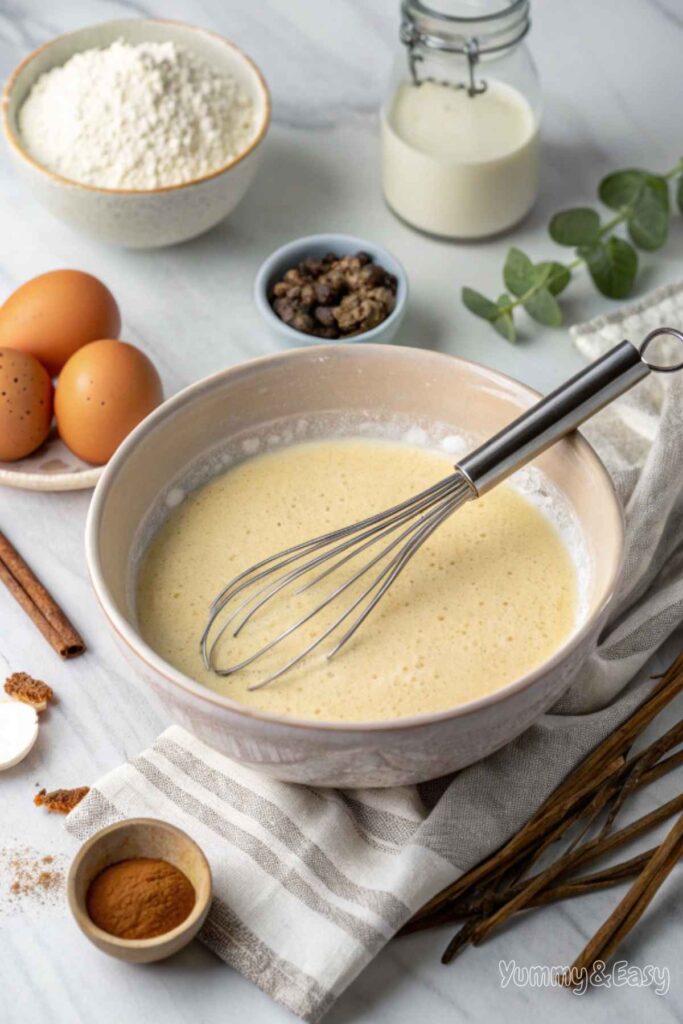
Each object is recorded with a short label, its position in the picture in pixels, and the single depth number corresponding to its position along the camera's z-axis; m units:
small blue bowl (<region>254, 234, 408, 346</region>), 1.44
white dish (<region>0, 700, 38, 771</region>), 1.09
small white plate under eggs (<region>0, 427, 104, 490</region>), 1.30
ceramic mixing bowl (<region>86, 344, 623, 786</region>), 0.89
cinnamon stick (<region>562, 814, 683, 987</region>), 0.96
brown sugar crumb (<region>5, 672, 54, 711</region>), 1.14
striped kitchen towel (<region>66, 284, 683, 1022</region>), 0.95
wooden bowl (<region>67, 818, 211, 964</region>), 0.91
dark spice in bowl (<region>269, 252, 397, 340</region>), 1.44
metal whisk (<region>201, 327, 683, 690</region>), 1.02
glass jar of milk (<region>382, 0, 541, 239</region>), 1.54
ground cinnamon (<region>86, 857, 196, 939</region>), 0.93
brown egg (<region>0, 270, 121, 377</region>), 1.36
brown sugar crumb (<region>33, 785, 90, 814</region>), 1.07
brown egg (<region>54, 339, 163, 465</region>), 1.28
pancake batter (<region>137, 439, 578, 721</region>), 1.00
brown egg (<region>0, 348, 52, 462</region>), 1.29
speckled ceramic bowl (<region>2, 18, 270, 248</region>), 1.49
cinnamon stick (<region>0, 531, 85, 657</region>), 1.19
